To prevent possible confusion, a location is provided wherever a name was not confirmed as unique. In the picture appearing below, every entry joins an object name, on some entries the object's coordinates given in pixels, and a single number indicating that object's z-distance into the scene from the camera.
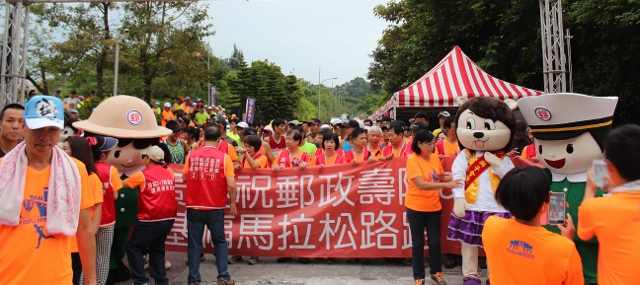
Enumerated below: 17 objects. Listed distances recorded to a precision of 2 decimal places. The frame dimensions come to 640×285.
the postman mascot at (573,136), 4.20
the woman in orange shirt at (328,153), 6.73
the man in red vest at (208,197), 5.19
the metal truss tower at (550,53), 10.48
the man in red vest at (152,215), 4.99
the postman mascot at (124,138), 5.07
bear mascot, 4.71
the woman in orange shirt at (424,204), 4.96
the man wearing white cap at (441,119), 7.49
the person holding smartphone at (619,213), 2.25
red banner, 6.02
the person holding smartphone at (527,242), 2.38
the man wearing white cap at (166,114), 16.19
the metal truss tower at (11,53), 10.61
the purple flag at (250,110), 26.00
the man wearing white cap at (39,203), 2.43
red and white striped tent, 10.46
